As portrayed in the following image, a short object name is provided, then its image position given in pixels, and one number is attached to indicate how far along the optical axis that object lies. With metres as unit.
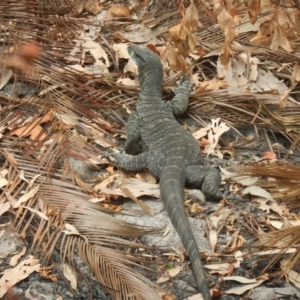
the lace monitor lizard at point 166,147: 8.42
